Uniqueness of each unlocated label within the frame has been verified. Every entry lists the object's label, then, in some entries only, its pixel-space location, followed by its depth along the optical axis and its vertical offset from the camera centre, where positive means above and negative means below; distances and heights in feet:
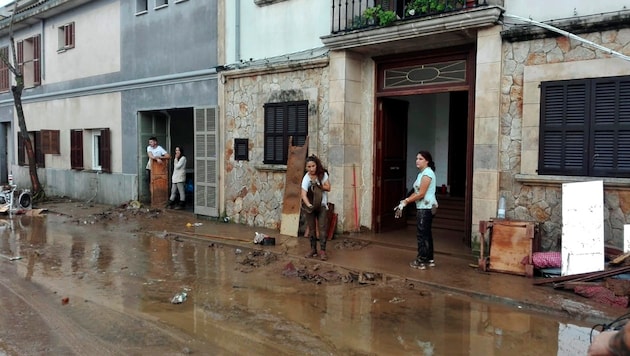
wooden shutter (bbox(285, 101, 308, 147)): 33.53 +1.82
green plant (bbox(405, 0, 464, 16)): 25.81 +7.39
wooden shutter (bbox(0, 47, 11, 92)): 65.67 +9.16
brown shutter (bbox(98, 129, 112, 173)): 50.06 -0.32
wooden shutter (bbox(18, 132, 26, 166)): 62.97 -0.61
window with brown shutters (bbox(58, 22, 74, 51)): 54.75 +12.06
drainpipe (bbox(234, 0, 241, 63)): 37.37 +8.67
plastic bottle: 23.87 -2.76
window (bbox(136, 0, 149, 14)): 46.11 +12.84
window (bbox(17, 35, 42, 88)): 59.93 +10.49
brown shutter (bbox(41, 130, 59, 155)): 56.80 +0.70
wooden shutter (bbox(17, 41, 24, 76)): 62.21 +11.40
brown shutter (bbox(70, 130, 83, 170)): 53.78 -0.16
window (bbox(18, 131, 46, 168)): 60.49 -0.45
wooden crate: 22.21 -4.20
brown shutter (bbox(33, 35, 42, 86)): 59.47 +10.10
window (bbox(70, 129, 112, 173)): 51.90 -0.25
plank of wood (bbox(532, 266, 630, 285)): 19.40 -4.90
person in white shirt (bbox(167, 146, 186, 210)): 44.37 -2.69
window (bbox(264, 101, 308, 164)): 33.73 +1.47
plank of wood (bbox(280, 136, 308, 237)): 32.96 -2.69
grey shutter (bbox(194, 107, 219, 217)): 39.37 -1.01
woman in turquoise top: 23.71 -2.56
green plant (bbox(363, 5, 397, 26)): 27.40 +7.37
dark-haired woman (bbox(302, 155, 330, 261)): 25.99 -2.57
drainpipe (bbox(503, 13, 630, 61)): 20.73 +4.90
